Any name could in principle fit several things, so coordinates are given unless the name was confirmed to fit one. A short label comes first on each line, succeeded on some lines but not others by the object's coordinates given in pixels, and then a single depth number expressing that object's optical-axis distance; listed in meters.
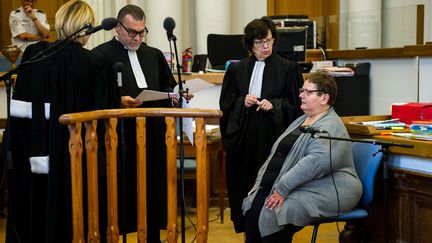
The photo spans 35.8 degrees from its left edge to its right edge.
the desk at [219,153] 4.72
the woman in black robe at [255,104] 3.78
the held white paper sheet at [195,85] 3.60
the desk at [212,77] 5.19
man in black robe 3.35
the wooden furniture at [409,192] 3.29
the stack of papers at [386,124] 3.71
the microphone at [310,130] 3.01
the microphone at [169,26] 3.06
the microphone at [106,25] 2.51
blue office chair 3.27
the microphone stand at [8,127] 2.60
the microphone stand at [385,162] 2.96
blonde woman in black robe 2.86
